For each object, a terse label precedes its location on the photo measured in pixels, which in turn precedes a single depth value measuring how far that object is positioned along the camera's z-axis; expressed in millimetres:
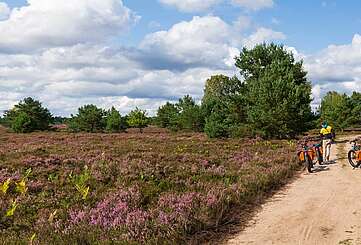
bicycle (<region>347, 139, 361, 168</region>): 17844
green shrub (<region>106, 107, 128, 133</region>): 80688
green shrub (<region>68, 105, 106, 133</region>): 79375
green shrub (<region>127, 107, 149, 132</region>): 84188
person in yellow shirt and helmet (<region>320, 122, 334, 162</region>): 20630
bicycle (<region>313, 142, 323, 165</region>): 19003
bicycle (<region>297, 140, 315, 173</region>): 17469
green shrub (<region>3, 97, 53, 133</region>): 69812
